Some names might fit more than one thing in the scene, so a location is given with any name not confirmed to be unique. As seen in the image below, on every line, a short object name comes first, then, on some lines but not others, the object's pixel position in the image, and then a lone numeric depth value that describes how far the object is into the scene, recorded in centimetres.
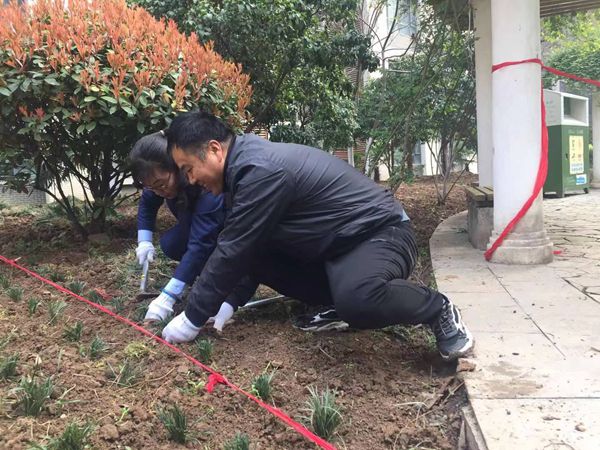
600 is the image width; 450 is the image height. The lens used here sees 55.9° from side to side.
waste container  905
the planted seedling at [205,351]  261
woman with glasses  307
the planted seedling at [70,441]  178
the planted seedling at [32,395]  200
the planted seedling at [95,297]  352
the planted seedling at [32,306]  316
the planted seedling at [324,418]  204
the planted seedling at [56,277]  395
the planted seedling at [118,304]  341
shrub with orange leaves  396
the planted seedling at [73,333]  281
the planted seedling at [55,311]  304
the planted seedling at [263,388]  231
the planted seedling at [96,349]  262
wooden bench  496
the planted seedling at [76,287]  363
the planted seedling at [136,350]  264
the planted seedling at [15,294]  338
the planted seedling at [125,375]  236
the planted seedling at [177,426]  196
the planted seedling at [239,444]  186
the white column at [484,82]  616
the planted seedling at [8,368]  224
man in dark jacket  249
